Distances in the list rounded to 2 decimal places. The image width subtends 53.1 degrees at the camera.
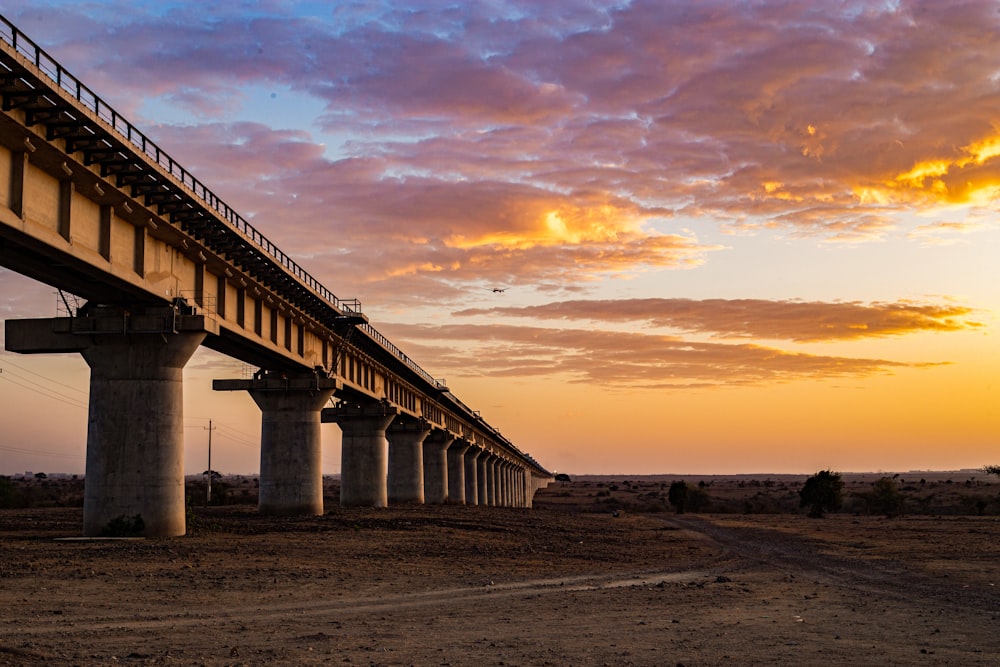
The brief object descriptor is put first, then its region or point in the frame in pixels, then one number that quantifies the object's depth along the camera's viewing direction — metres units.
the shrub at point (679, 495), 105.16
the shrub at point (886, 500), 85.38
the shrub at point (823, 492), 87.62
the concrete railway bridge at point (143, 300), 23.03
